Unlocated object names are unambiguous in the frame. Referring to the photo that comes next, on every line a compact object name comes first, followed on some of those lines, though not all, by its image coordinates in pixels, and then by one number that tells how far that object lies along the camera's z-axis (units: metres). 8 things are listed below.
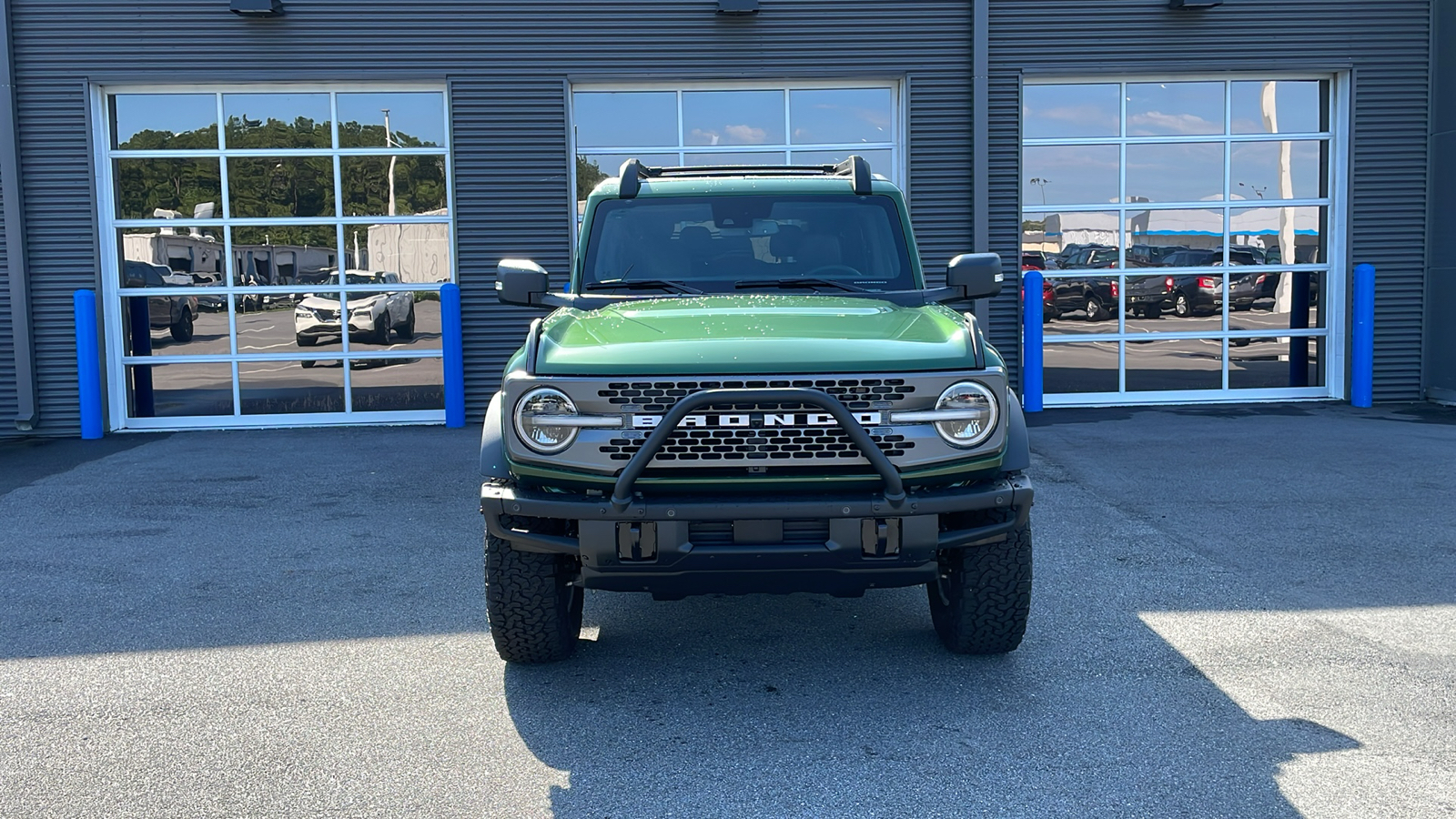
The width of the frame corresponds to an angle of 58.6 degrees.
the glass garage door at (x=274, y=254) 12.84
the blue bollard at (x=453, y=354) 12.49
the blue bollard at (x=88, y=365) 12.27
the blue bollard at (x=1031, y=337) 12.84
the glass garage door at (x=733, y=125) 13.02
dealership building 12.59
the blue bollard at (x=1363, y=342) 13.04
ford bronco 4.21
